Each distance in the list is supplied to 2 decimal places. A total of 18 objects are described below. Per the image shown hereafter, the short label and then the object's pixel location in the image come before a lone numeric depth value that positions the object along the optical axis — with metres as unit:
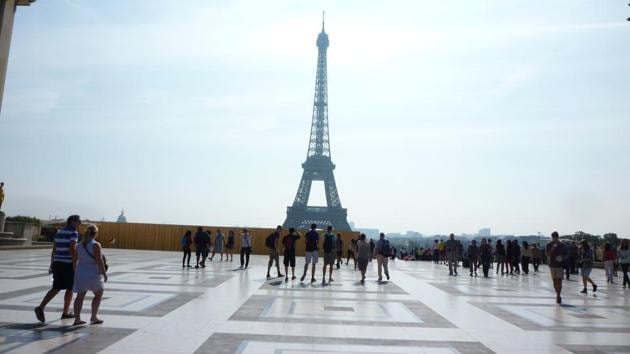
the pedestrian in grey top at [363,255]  14.68
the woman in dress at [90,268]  6.85
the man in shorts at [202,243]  17.44
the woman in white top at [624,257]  15.30
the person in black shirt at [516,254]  20.82
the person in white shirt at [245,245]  17.89
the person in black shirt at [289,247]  13.97
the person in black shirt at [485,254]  18.81
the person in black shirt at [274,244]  14.79
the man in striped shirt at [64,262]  7.09
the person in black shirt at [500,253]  20.53
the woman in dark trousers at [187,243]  17.82
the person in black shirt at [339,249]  19.22
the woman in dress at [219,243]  20.73
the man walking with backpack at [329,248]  14.07
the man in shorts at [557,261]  10.98
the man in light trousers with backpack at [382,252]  15.28
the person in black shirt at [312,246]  13.73
